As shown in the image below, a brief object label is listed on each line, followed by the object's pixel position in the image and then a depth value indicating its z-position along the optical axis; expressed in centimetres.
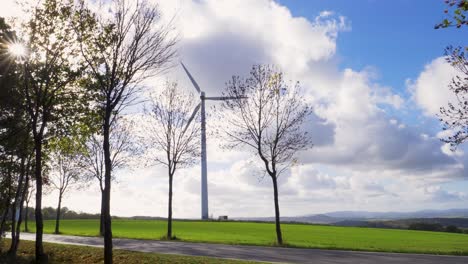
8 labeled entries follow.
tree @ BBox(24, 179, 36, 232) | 4721
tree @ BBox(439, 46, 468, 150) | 1479
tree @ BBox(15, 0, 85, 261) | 2403
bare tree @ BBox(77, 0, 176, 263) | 2242
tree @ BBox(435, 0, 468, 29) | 867
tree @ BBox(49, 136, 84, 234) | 5300
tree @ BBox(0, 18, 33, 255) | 2464
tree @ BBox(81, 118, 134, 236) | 5241
